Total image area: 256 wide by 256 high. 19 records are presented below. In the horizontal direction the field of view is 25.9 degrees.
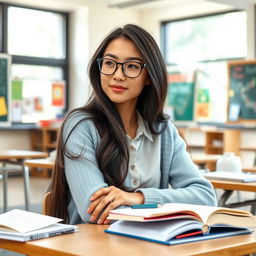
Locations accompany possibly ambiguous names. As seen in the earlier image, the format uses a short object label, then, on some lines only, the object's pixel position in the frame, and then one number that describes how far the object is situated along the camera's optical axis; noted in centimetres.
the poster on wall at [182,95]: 897
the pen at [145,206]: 134
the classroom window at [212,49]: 884
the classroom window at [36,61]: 900
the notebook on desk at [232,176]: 268
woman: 165
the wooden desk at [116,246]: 110
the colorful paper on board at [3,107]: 842
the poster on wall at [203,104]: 912
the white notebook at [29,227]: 122
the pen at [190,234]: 122
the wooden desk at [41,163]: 383
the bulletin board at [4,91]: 845
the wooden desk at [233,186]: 258
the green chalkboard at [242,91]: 801
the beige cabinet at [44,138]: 916
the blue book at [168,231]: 120
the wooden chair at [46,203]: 170
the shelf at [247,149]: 771
